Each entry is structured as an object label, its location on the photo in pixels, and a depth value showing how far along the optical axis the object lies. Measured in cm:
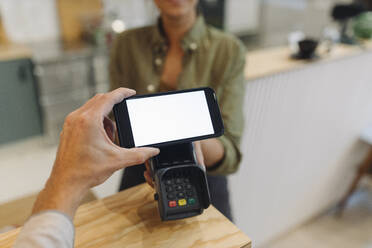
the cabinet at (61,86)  231
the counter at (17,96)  223
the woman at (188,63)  91
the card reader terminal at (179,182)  50
